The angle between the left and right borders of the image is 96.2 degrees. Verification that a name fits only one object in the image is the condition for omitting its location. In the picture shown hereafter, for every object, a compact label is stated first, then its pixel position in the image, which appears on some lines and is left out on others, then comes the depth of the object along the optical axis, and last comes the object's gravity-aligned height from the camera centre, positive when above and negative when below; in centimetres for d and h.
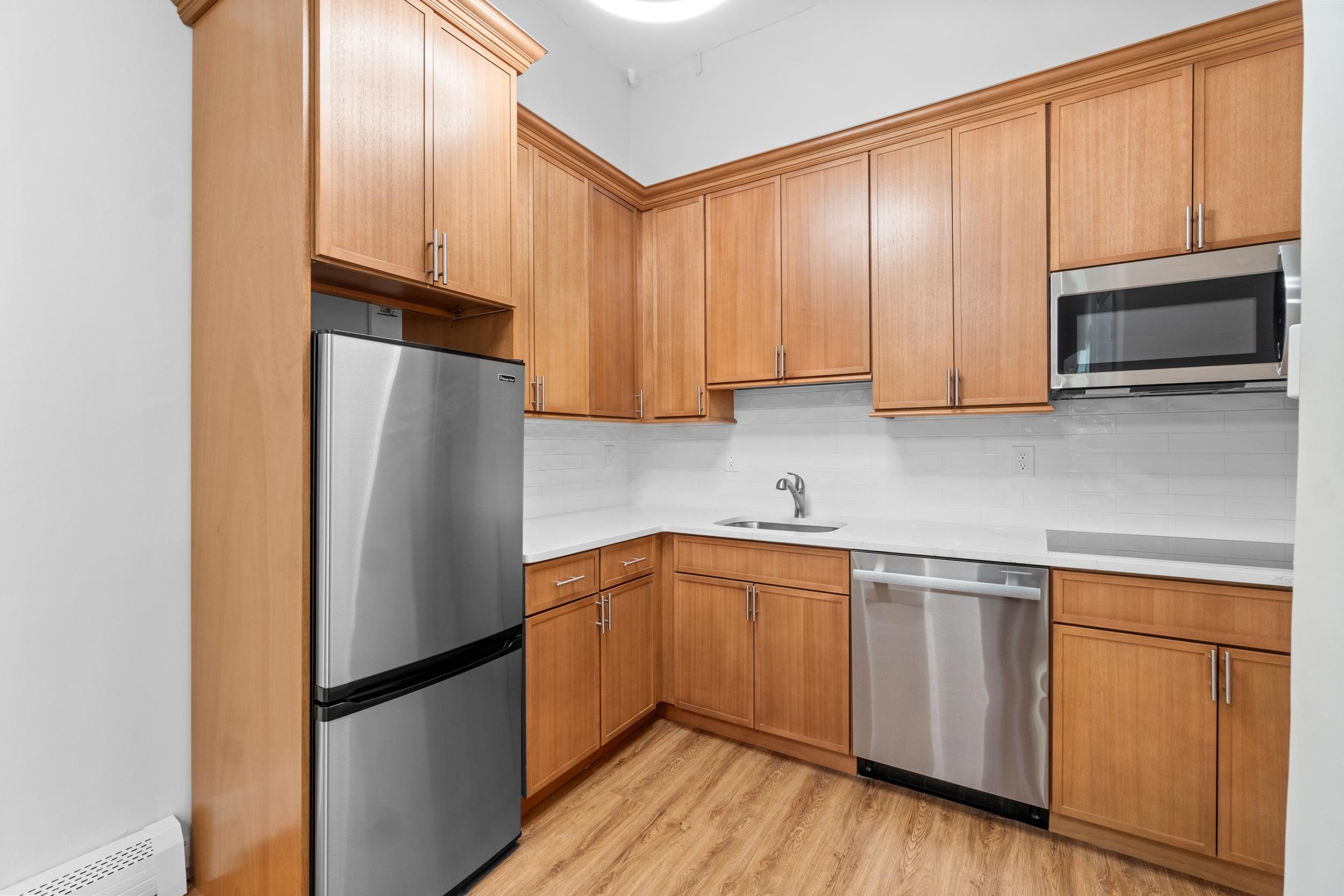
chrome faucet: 300 -24
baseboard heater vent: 159 -116
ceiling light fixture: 209 +153
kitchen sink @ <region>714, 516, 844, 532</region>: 280 -38
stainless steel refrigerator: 147 -46
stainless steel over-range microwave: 189 +41
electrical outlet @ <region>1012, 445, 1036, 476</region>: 254 -6
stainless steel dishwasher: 201 -83
